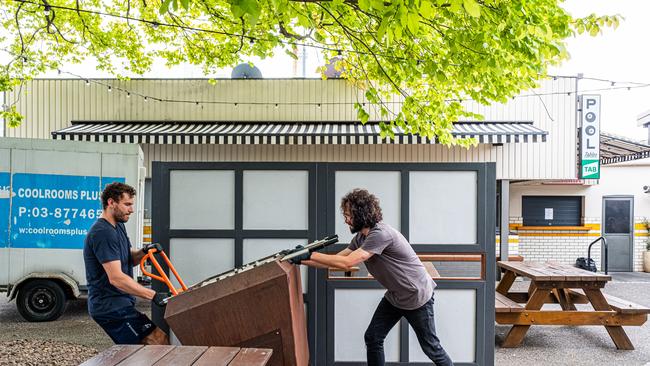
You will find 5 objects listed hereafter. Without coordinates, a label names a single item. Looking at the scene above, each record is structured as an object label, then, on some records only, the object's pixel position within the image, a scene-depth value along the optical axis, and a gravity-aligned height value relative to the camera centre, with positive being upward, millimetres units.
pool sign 11094 +1002
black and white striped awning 9648 +927
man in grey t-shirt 3766 -656
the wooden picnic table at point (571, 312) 5949 -1535
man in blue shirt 3461 -706
